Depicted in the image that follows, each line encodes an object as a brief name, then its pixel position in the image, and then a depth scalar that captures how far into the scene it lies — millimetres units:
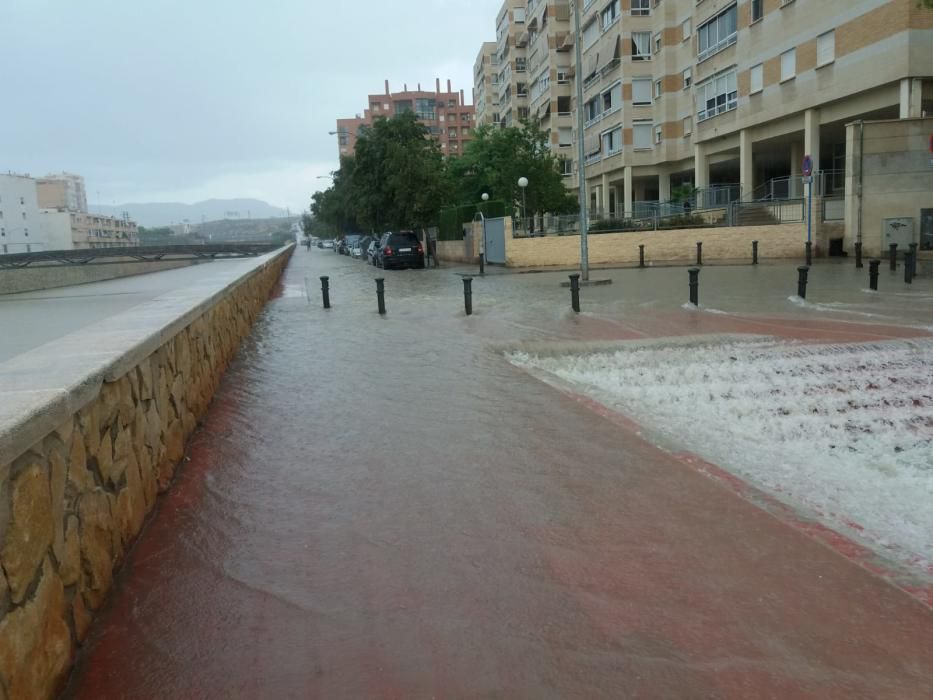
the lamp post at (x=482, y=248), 27156
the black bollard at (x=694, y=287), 13727
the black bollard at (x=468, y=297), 14263
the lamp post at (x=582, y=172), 20875
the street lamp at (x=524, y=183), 32503
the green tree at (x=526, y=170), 37875
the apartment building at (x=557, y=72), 62906
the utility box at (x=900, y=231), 25234
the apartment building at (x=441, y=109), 146875
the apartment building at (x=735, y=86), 26359
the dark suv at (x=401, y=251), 34969
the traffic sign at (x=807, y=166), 23234
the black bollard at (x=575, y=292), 14000
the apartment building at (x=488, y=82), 100525
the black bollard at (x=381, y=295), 14974
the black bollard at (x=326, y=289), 16734
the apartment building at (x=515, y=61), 80562
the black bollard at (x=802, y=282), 14203
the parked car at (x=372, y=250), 39009
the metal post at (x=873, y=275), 15539
